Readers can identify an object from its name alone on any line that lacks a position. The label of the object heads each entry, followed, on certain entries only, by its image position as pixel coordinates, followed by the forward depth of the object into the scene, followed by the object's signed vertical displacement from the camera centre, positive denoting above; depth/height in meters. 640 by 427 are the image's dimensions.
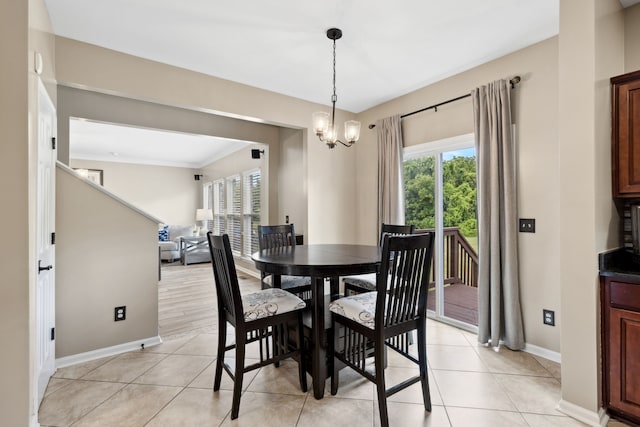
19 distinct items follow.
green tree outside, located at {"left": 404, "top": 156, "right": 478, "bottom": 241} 3.23 +0.25
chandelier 2.55 +0.79
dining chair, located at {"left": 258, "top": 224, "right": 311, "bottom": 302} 2.80 -0.32
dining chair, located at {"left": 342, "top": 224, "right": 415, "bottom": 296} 2.71 -0.60
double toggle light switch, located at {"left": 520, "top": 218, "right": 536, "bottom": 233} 2.66 -0.10
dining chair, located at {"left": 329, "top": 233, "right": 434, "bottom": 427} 1.70 -0.60
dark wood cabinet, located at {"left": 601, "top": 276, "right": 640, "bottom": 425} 1.68 -0.76
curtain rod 2.72 +1.22
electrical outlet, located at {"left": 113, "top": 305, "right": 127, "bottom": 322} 2.72 -0.87
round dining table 1.92 -0.35
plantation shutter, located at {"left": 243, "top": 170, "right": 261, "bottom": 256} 6.14 +0.14
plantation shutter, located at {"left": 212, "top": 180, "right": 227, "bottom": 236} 7.92 +0.24
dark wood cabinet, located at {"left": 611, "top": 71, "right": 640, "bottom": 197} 1.81 +0.49
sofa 7.61 -0.60
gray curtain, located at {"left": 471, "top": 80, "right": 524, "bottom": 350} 2.69 -0.06
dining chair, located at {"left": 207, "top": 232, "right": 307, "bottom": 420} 1.84 -0.66
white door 1.90 -0.15
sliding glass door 3.27 +0.01
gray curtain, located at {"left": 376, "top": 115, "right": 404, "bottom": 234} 3.73 +0.55
